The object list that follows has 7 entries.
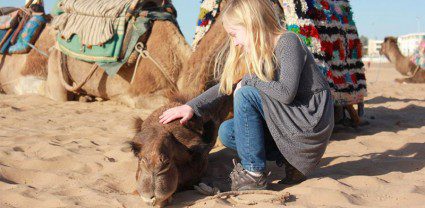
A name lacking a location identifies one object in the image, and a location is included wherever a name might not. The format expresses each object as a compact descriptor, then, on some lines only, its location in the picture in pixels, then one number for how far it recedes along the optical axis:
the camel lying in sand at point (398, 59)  13.95
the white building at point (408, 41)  47.84
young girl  3.03
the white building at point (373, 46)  64.36
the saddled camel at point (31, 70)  8.16
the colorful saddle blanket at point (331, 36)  4.68
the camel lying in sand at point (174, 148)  2.77
